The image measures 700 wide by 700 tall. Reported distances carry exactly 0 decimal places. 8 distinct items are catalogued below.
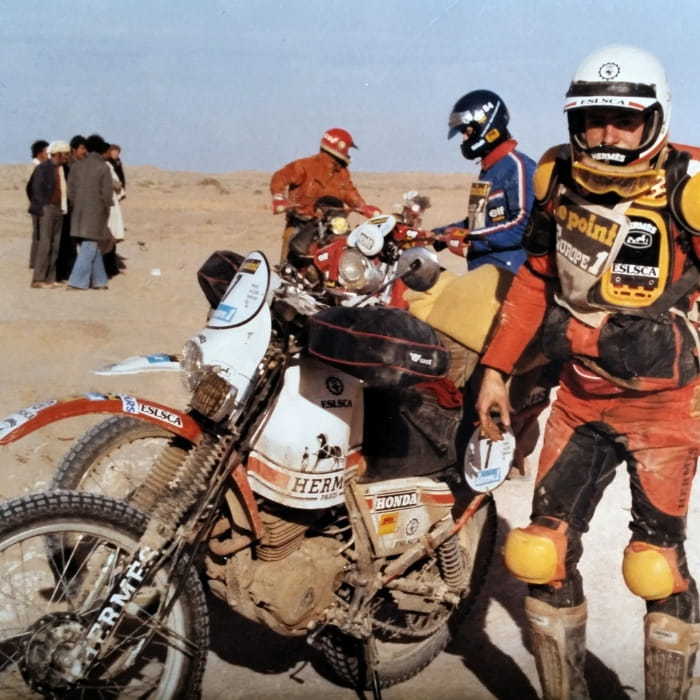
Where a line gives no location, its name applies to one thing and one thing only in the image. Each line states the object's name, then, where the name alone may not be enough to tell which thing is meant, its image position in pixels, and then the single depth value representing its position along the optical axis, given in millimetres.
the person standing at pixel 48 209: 13742
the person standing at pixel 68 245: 14055
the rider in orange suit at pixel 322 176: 10055
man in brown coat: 13625
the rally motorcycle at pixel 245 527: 3104
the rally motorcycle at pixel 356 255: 3650
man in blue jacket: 6598
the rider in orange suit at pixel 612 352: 3156
